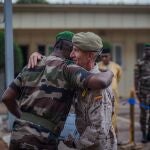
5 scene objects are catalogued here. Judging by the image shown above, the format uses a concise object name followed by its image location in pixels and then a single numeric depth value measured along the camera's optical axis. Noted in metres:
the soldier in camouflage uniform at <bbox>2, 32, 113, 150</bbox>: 3.86
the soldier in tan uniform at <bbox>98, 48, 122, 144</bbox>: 9.56
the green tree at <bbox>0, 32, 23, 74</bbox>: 16.56
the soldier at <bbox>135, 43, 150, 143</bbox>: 10.11
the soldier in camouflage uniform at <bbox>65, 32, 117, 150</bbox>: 3.93
